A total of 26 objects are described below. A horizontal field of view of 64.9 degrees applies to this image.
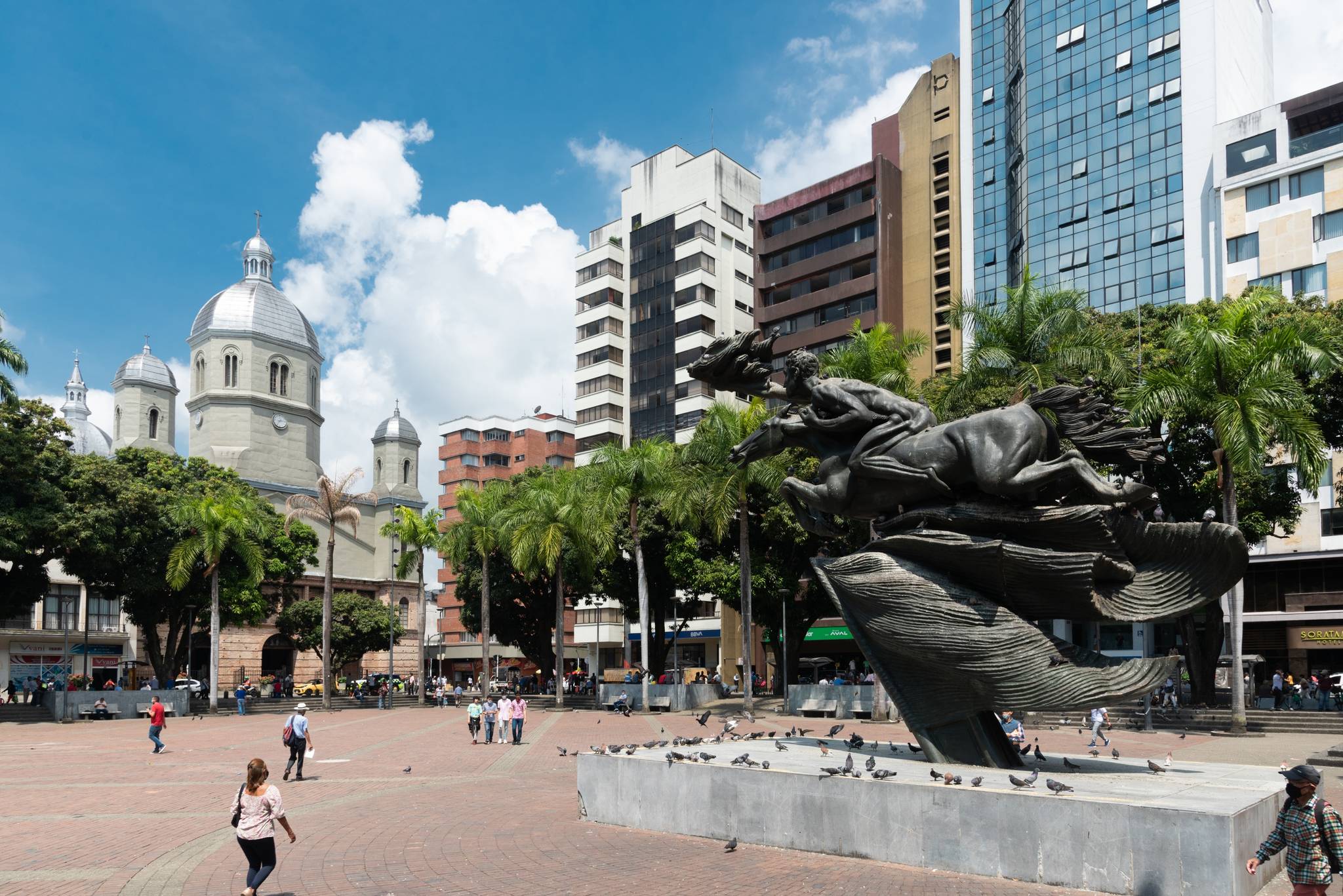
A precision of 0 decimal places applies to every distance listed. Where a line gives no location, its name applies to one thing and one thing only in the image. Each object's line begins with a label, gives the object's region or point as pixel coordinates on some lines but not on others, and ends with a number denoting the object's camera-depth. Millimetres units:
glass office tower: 50938
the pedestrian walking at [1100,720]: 24297
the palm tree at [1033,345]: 29531
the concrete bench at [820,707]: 34656
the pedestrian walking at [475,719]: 27719
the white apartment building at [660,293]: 71500
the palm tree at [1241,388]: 24953
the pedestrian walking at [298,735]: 18859
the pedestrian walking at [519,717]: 26922
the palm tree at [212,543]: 41531
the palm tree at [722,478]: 33719
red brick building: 86875
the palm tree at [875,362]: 29562
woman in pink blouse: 8625
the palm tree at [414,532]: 51875
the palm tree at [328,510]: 45219
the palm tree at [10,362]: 34344
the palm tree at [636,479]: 39125
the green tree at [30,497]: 34875
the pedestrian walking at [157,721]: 24109
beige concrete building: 64062
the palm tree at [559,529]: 40156
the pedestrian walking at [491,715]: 26781
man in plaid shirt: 6734
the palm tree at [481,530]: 46375
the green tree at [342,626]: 64062
